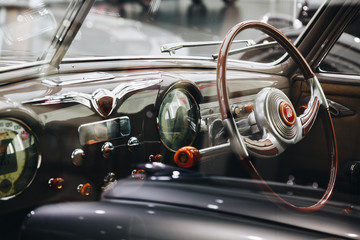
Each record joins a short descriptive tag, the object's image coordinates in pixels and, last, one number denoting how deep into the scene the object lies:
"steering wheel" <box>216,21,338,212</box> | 1.41
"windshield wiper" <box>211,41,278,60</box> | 1.79
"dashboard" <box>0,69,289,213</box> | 1.42
